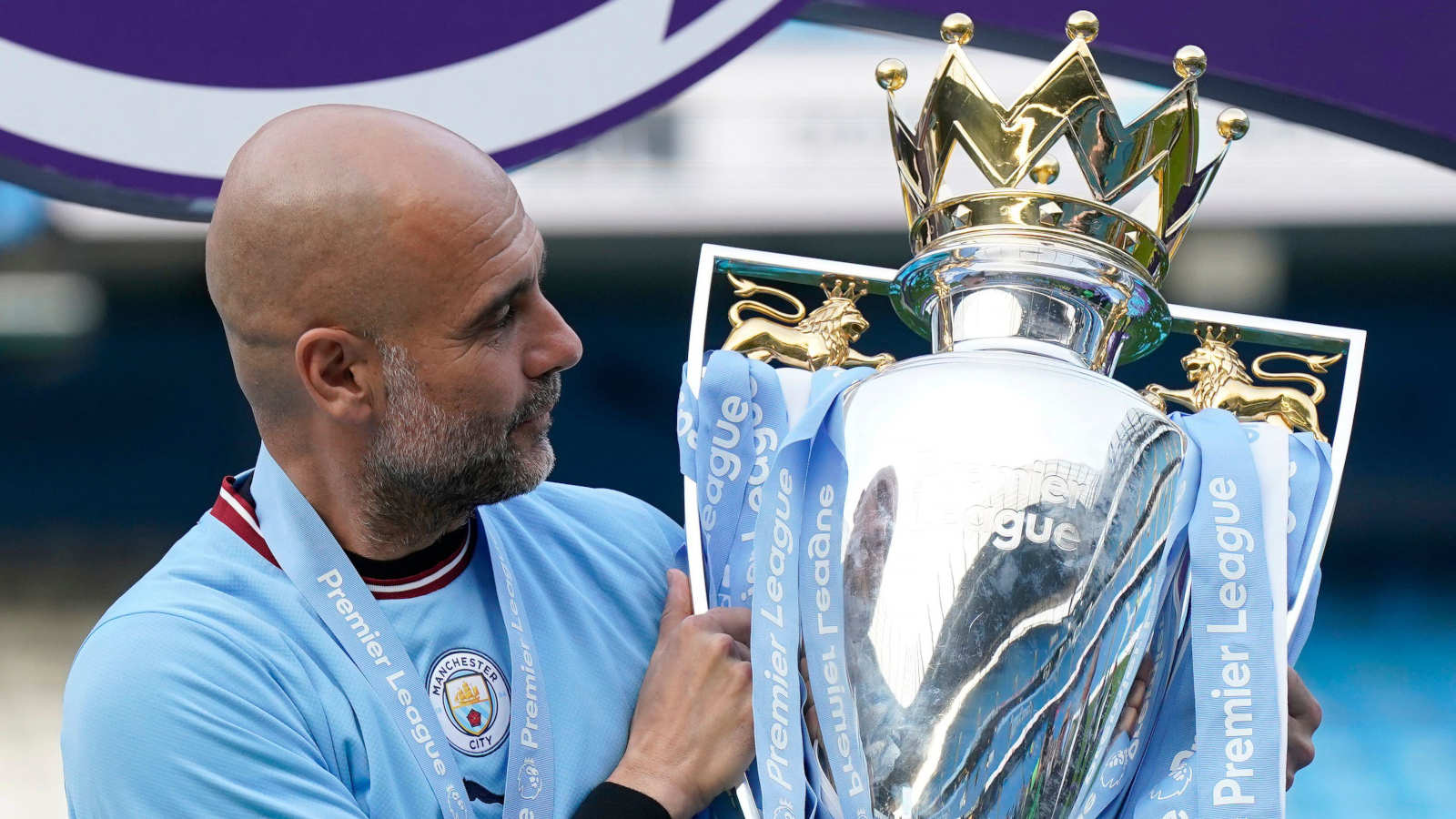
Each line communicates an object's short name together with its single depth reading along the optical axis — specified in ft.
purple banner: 23.14
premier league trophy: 20.81
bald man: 21.06
